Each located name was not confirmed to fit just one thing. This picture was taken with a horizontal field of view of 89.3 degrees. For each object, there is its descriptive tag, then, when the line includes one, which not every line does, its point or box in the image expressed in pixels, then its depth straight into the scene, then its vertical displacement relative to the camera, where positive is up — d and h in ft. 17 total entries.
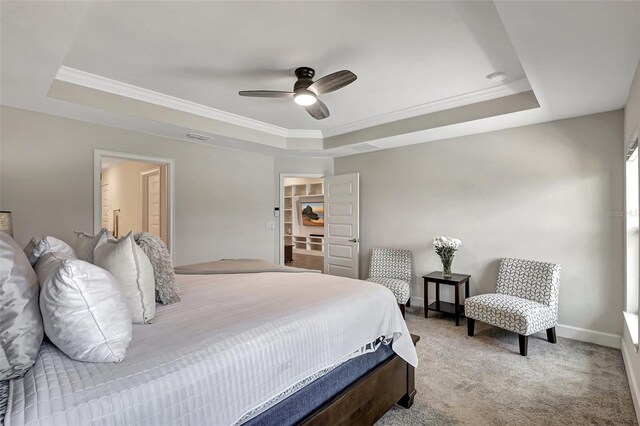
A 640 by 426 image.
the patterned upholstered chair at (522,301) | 9.64 -2.90
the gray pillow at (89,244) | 5.69 -0.58
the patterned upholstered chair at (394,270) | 13.38 -2.67
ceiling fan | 8.13 +3.24
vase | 12.87 -2.17
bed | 3.15 -1.83
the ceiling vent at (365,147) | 14.72 +3.11
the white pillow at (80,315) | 3.51 -1.14
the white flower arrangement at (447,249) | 12.85 -1.48
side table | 12.09 -3.16
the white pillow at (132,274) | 4.73 -0.91
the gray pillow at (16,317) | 3.21 -1.11
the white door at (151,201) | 16.67 +0.61
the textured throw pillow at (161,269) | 5.82 -1.05
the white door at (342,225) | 16.62 -0.64
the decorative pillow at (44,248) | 4.99 -0.58
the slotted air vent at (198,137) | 12.67 +3.07
